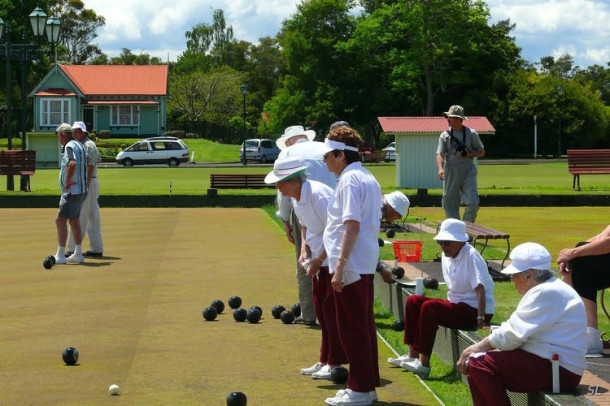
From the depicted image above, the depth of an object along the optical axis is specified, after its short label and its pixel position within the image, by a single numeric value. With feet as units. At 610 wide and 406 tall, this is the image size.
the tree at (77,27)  322.34
